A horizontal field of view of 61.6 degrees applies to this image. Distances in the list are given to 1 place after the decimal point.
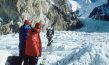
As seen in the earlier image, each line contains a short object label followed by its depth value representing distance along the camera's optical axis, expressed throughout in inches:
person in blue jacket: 109.7
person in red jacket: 92.4
